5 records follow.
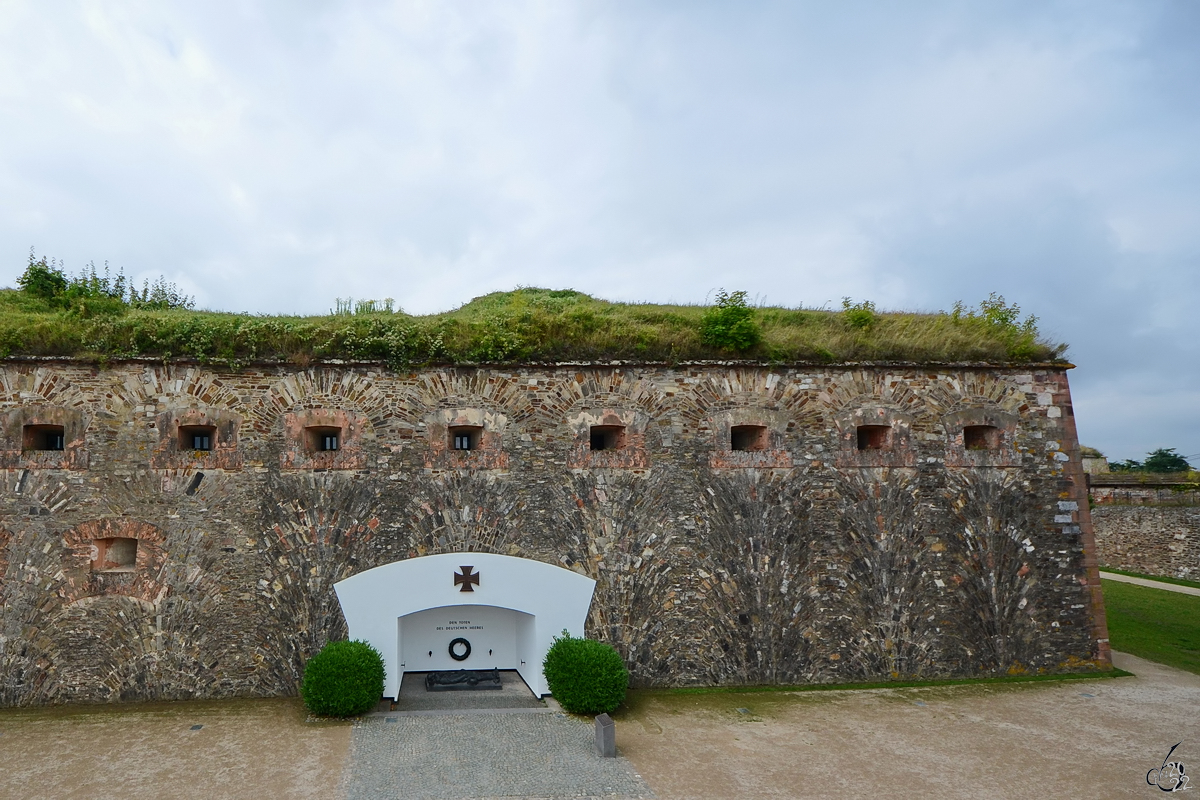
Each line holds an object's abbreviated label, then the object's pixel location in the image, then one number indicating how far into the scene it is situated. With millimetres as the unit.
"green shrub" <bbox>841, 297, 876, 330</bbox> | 12453
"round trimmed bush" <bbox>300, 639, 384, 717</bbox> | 9109
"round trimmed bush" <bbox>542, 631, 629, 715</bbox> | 9305
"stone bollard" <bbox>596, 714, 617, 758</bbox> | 8109
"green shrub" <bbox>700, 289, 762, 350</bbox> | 11500
